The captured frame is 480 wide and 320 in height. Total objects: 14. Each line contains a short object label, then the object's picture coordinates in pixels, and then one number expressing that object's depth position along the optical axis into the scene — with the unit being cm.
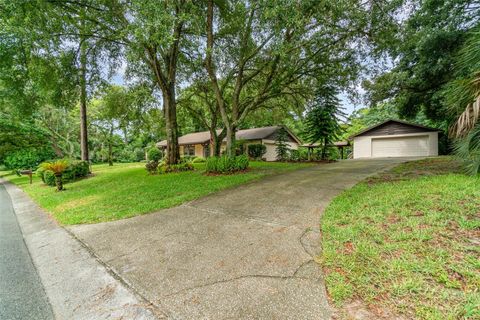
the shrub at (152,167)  1198
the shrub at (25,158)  1780
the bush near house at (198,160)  2044
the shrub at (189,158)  2256
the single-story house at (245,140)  2028
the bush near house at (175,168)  1165
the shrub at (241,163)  1020
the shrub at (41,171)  1187
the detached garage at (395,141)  1612
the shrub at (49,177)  1100
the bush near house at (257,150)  1922
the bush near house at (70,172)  1115
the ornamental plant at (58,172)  938
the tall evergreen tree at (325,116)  1378
